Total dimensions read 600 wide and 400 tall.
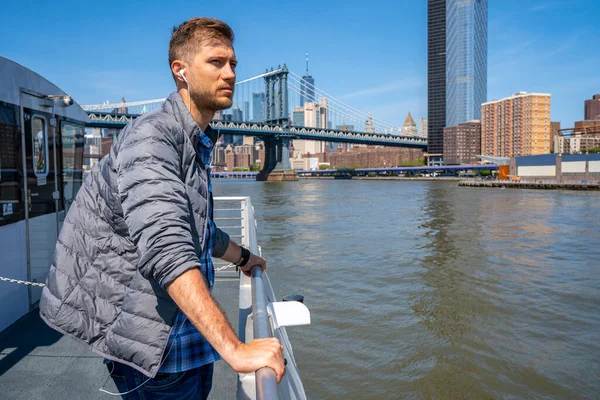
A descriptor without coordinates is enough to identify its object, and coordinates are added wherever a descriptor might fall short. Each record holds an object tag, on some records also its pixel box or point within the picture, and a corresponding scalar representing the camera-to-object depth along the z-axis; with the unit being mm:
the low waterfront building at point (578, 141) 58206
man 849
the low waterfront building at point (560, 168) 42500
